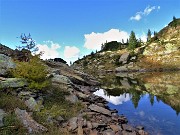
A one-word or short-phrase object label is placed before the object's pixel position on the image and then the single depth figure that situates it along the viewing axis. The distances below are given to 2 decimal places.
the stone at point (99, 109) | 11.75
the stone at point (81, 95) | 14.34
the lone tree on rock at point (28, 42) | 14.60
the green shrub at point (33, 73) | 11.73
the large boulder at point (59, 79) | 15.75
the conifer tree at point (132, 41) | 87.54
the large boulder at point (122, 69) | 73.51
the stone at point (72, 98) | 12.69
